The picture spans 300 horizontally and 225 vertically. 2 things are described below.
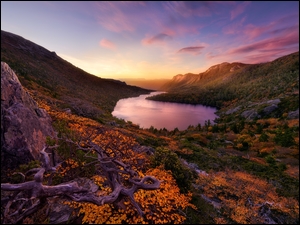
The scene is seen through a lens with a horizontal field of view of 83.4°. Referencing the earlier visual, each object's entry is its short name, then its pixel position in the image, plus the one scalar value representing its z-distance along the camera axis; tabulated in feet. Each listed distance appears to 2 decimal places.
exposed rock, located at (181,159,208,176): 84.99
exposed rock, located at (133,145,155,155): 85.61
